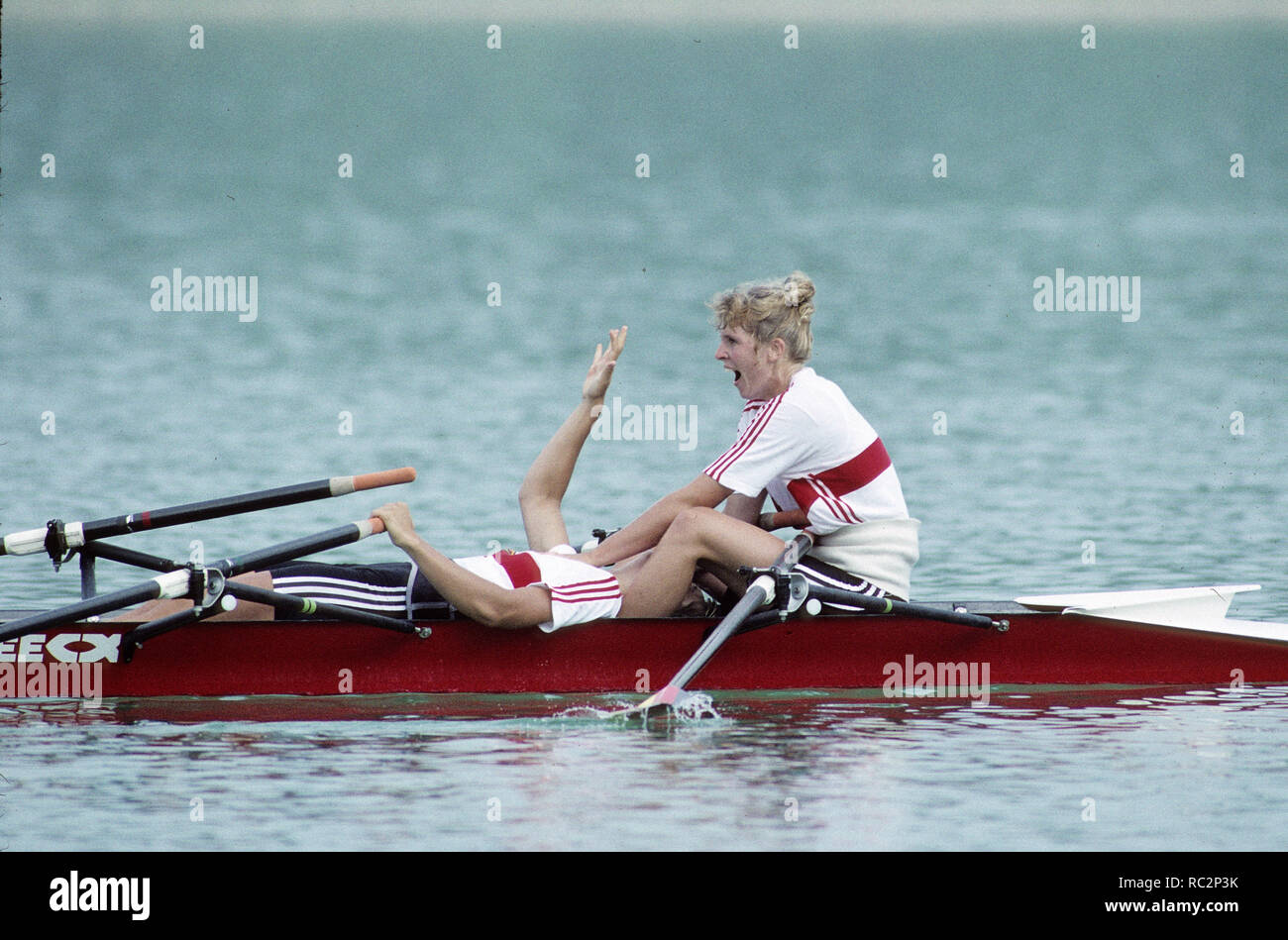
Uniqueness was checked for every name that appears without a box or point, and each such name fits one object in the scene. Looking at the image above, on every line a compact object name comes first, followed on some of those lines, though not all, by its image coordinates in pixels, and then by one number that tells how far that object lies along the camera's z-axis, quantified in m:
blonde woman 14.84
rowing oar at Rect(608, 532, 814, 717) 14.41
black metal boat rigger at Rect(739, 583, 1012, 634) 14.91
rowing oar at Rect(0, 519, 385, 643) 13.73
